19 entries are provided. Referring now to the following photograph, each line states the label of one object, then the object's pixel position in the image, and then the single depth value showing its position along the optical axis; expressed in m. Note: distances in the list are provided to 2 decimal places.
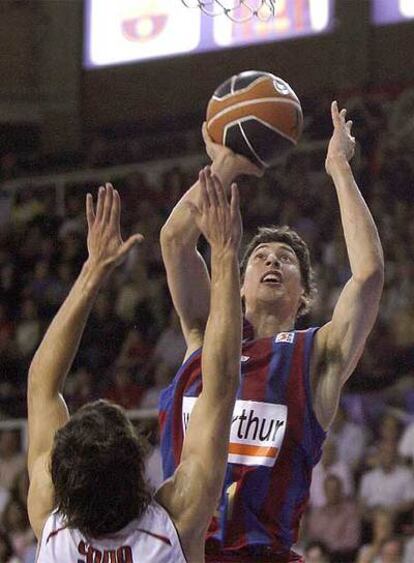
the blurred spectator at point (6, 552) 14.95
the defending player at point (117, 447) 5.34
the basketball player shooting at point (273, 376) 6.54
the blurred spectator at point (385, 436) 13.63
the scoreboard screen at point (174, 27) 22.98
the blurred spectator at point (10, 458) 16.03
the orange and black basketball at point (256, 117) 7.01
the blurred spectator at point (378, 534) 12.72
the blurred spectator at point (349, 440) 13.98
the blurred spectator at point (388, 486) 13.14
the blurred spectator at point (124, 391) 17.18
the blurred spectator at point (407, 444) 13.41
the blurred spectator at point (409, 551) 12.33
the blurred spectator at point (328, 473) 13.61
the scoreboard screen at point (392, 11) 22.23
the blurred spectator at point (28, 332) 19.75
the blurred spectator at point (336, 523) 13.15
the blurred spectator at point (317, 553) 12.98
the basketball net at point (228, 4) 8.34
